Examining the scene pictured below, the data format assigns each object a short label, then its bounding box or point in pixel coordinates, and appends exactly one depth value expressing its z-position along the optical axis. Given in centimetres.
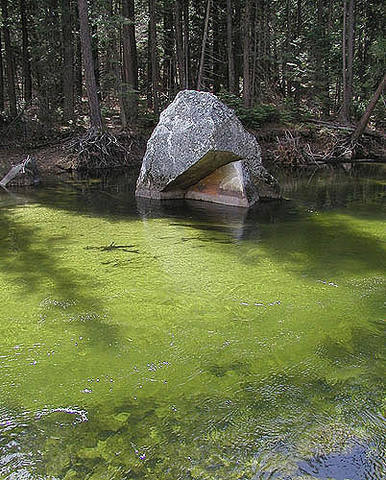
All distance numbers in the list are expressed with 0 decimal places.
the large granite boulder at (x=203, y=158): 766
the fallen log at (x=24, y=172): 972
